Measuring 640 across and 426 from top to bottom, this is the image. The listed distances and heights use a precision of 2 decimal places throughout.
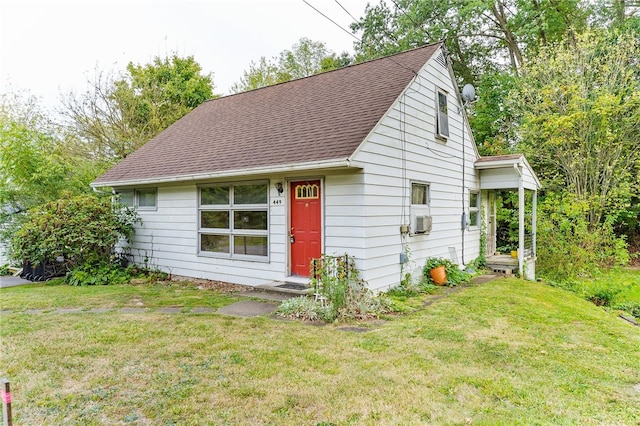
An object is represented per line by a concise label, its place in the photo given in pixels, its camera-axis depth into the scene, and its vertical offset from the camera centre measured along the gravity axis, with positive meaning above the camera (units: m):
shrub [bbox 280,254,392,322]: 5.66 -1.41
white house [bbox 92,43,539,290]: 6.78 +0.62
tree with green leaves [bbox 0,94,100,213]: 11.39 +1.20
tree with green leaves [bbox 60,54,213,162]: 15.68 +4.29
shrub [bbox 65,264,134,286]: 8.98 -1.64
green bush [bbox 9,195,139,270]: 8.88 -0.59
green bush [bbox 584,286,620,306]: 8.69 -2.07
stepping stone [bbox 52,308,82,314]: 6.00 -1.65
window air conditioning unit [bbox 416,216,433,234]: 7.88 -0.35
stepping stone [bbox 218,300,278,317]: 5.88 -1.64
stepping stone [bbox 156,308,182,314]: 5.97 -1.65
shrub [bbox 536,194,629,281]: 10.79 -1.11
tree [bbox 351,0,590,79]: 16.00 +8.38
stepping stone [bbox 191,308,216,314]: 5.97 -1.65
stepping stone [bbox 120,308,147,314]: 5.99 -1.65
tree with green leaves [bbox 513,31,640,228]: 11.70 +2.87
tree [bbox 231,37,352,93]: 26.59 +10.30
